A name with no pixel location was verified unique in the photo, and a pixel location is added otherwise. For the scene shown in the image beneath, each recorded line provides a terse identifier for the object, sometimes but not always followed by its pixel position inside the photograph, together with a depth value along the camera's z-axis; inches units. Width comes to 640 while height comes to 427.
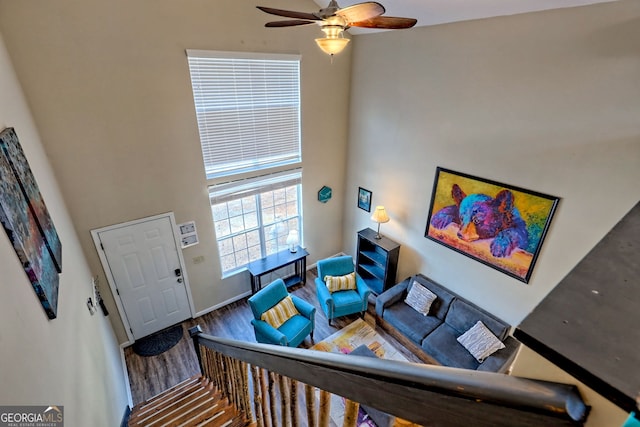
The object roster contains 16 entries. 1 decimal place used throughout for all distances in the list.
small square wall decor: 232.7
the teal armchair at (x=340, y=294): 205.0
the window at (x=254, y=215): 199.8
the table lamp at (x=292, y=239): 226.4
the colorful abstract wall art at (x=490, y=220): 148.3
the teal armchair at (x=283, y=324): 177.0
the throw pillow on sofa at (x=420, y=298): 193.6
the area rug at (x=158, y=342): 188.5
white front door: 169.3
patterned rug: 191.0
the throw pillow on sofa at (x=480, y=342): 164.4
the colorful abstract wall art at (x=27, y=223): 71.6
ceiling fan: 87.4
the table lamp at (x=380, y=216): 211.8
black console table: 218.8
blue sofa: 165.6
